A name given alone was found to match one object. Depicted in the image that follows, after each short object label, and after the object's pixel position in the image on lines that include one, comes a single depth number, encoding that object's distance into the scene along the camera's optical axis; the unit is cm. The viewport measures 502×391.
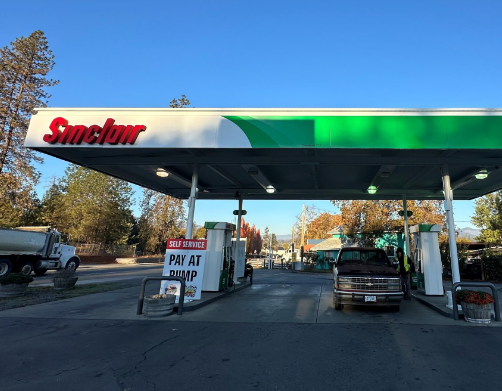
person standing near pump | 1002
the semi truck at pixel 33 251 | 1712
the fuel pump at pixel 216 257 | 1111
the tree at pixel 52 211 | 3916
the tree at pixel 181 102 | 4434
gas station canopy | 721
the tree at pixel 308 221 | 6944
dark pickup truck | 777
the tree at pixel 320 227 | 5644
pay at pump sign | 886
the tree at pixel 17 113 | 2777
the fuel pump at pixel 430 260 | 1057
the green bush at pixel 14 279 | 1075
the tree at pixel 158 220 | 4544
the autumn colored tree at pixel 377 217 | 2544
